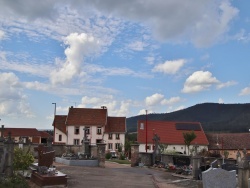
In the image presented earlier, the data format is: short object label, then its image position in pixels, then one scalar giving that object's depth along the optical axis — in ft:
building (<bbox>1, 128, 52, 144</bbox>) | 198.83
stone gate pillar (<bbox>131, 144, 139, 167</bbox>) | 69.75
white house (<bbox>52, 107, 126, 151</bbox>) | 151.70
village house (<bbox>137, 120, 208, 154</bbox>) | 148.13
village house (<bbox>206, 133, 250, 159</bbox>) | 145.53
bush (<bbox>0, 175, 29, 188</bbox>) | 28.80
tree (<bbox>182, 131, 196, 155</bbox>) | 127.98
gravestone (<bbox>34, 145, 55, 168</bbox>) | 37.83
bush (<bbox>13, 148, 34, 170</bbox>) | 37.57
